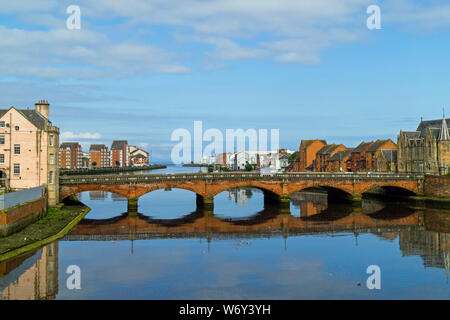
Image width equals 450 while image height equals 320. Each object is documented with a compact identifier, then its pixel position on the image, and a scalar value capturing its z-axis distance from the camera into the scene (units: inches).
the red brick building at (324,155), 5944.9
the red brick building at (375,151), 5054.1
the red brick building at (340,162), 5615.2
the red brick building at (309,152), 6451.8
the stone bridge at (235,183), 3043.8
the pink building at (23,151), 2630.4
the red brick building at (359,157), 5320.9
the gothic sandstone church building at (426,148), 3954.2
